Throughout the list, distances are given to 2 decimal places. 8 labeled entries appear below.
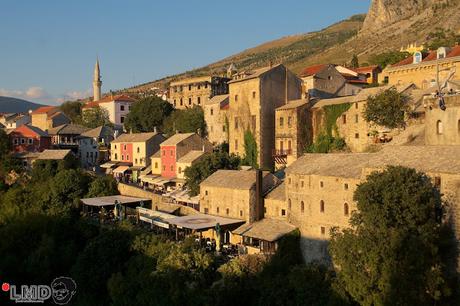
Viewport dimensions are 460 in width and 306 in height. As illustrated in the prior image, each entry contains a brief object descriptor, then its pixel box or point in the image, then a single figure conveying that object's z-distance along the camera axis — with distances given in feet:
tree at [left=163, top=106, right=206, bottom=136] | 221.46
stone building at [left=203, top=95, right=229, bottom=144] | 213.05
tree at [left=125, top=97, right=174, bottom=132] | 254.68
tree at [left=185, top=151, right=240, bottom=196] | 163.43
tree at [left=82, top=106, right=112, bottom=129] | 297.74
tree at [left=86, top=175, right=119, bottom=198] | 190.90
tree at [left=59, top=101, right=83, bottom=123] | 345.92
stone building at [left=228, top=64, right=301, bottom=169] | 173.47
